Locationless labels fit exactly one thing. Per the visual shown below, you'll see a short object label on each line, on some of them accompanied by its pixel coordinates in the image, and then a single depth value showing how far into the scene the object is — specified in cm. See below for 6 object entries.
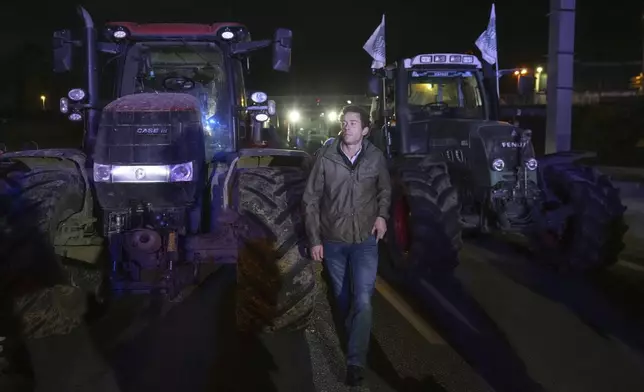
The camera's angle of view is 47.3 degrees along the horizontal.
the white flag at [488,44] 1210
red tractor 583
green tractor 846
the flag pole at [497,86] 1059
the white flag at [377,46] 1358
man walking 511
